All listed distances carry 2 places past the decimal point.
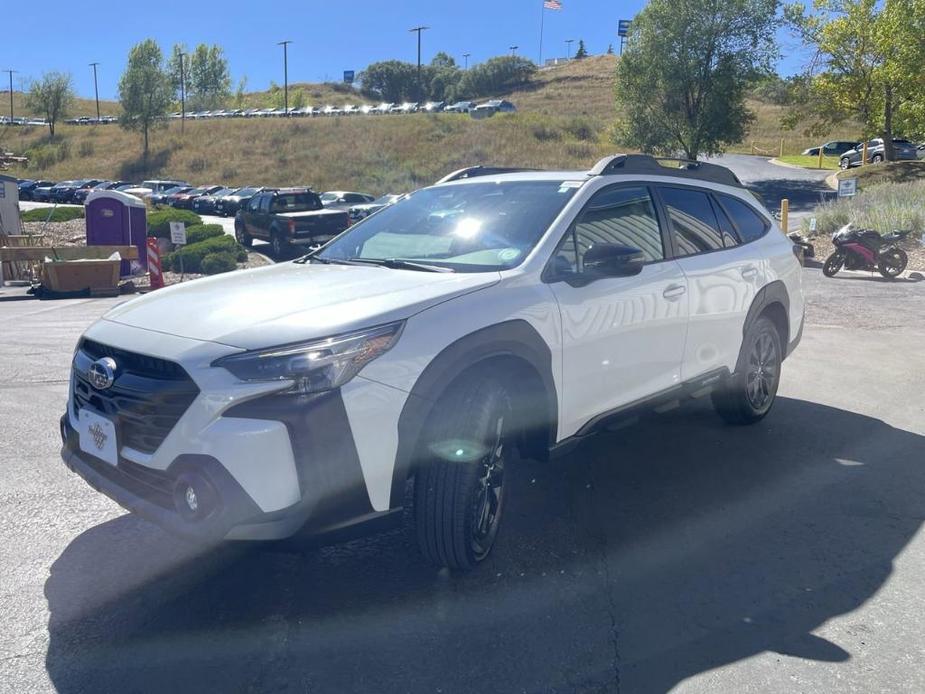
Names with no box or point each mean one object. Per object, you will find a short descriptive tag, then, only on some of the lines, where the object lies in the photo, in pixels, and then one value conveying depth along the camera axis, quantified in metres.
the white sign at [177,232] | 17.59
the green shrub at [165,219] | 23.98
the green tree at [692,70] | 35.91
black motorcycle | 14.44
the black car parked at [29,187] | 52.75
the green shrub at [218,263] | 18.81
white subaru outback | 3.21
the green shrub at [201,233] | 22.27
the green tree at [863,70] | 33.50
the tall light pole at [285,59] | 109.06
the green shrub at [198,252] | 19.42
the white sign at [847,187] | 19.95
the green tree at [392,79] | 129.00
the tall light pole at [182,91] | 77.51
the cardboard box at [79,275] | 16.28
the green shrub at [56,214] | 32.19
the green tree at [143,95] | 68.12
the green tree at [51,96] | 81.62
